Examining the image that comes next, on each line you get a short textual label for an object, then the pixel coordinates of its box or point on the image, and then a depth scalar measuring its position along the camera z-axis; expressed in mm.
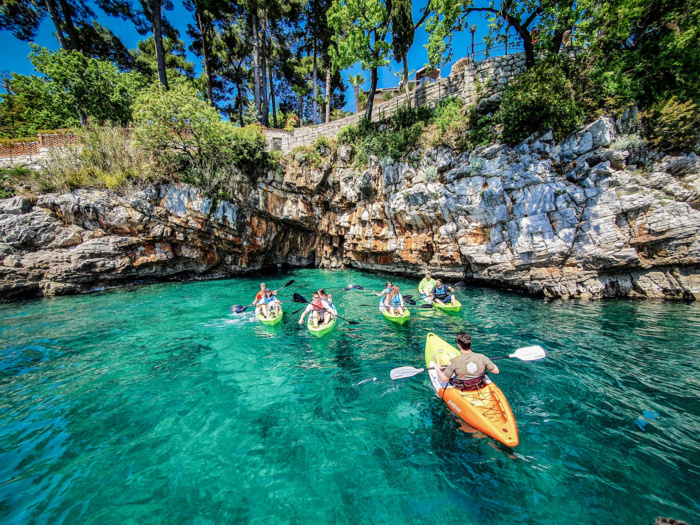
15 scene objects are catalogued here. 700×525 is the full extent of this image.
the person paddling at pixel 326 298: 9043
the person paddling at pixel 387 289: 10305
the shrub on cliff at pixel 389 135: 15344
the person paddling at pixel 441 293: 10500
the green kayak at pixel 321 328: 7941
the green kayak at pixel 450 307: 9953
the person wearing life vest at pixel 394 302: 9266
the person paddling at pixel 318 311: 8379
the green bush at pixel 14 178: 13073
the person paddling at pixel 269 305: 9430
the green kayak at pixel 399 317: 8891
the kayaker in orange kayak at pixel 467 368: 4355
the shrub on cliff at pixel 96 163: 13781
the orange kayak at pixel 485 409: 3705
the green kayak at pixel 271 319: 9148
